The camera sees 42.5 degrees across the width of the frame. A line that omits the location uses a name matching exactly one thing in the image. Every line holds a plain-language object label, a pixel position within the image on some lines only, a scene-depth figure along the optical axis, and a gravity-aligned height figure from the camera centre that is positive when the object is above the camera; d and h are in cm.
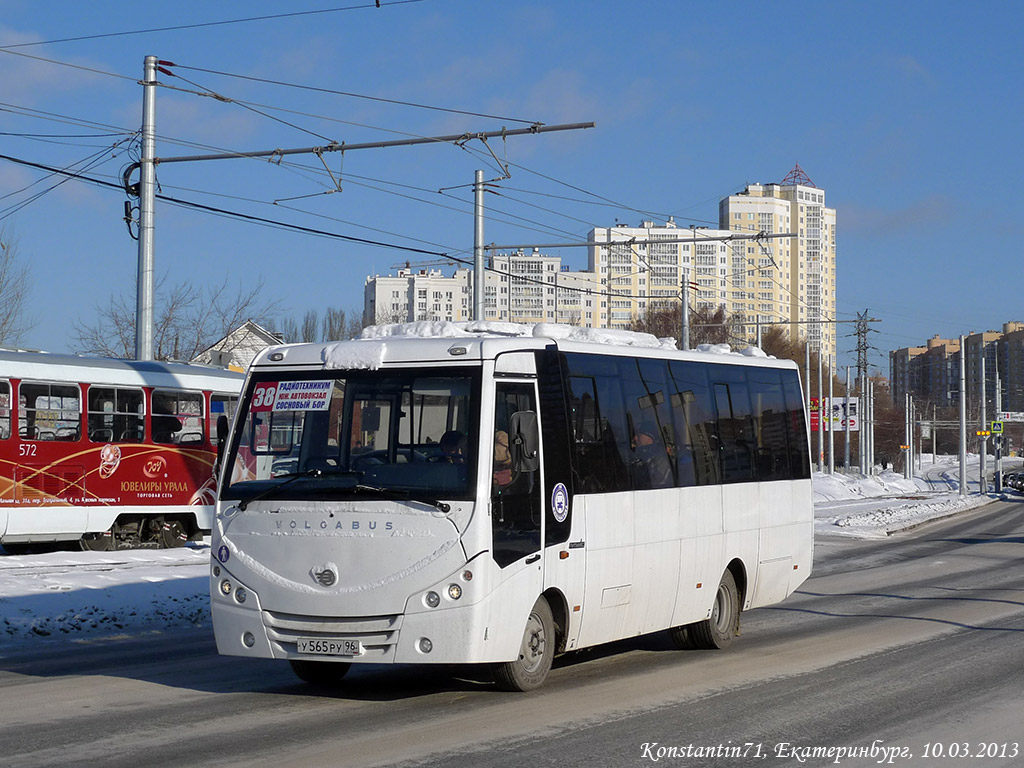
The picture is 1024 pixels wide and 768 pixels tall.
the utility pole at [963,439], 5542 -33
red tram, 2164 -27
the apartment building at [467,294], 11950 +1334
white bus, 908 -53
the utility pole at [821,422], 6606 +52
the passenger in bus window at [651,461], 1127 -24
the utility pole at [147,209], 2214 +381
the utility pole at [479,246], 2798 +401
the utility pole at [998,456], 7206 -132
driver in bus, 932 -9
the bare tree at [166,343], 4906 +342
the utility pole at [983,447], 6509 -83
